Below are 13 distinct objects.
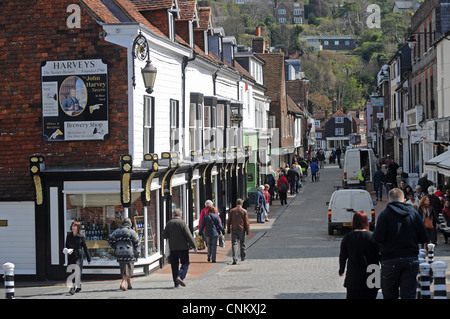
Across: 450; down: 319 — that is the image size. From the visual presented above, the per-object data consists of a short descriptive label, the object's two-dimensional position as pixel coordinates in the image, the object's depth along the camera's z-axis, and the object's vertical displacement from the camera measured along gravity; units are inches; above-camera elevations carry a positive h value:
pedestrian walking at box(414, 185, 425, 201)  979.8 -61.8
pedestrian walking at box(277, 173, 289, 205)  1432.1 -72.1
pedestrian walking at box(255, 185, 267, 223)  1170.0 -91.5
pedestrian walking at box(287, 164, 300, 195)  1658.5 -63.7
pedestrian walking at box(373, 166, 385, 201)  1439.5 -64.0
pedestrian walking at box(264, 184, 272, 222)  1218.8 -90.7
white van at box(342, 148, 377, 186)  1701.5 -39.6
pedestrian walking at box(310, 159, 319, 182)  2085.4 -61.0
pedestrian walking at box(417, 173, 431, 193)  1100.3 -56.4
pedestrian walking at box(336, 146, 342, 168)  2837.1 -19.4
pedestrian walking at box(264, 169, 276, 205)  1520.2 -67.9
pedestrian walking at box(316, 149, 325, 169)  2583.7 -29.9
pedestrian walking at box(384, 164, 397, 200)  1430.9 -58.8
